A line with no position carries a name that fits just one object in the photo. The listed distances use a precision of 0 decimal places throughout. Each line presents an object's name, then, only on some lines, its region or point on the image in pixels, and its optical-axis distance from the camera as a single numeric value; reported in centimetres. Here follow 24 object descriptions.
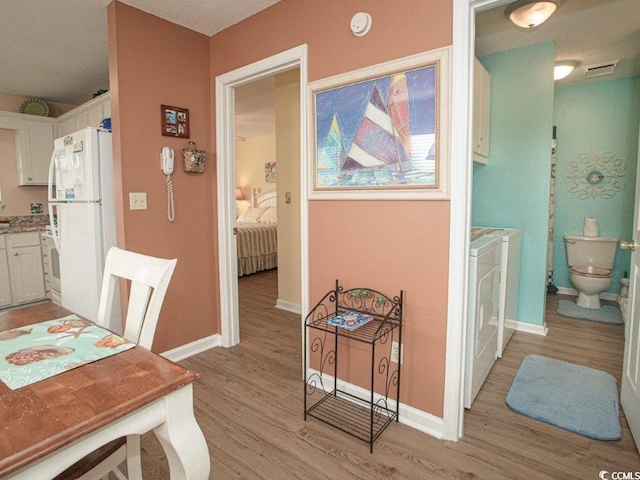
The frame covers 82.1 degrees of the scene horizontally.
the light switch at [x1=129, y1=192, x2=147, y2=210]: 238
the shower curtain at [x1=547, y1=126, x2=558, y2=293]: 412
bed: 546
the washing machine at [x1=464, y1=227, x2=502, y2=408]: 193
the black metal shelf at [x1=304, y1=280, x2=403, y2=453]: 192
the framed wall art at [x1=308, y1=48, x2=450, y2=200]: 173
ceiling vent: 333
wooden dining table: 69
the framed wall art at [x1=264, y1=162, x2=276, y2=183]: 719
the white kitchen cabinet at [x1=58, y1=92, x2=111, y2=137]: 322
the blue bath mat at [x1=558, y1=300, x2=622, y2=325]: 340
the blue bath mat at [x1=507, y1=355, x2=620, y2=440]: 190
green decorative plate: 438
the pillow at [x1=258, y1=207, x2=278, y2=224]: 673
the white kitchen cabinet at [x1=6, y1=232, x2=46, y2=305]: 385
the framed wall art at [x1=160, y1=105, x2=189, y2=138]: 252
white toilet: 363
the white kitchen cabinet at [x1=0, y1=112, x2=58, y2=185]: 424
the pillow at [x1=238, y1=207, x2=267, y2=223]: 691
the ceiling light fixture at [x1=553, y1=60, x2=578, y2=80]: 332
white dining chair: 115
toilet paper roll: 391
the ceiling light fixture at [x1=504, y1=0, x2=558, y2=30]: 215
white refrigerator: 241
